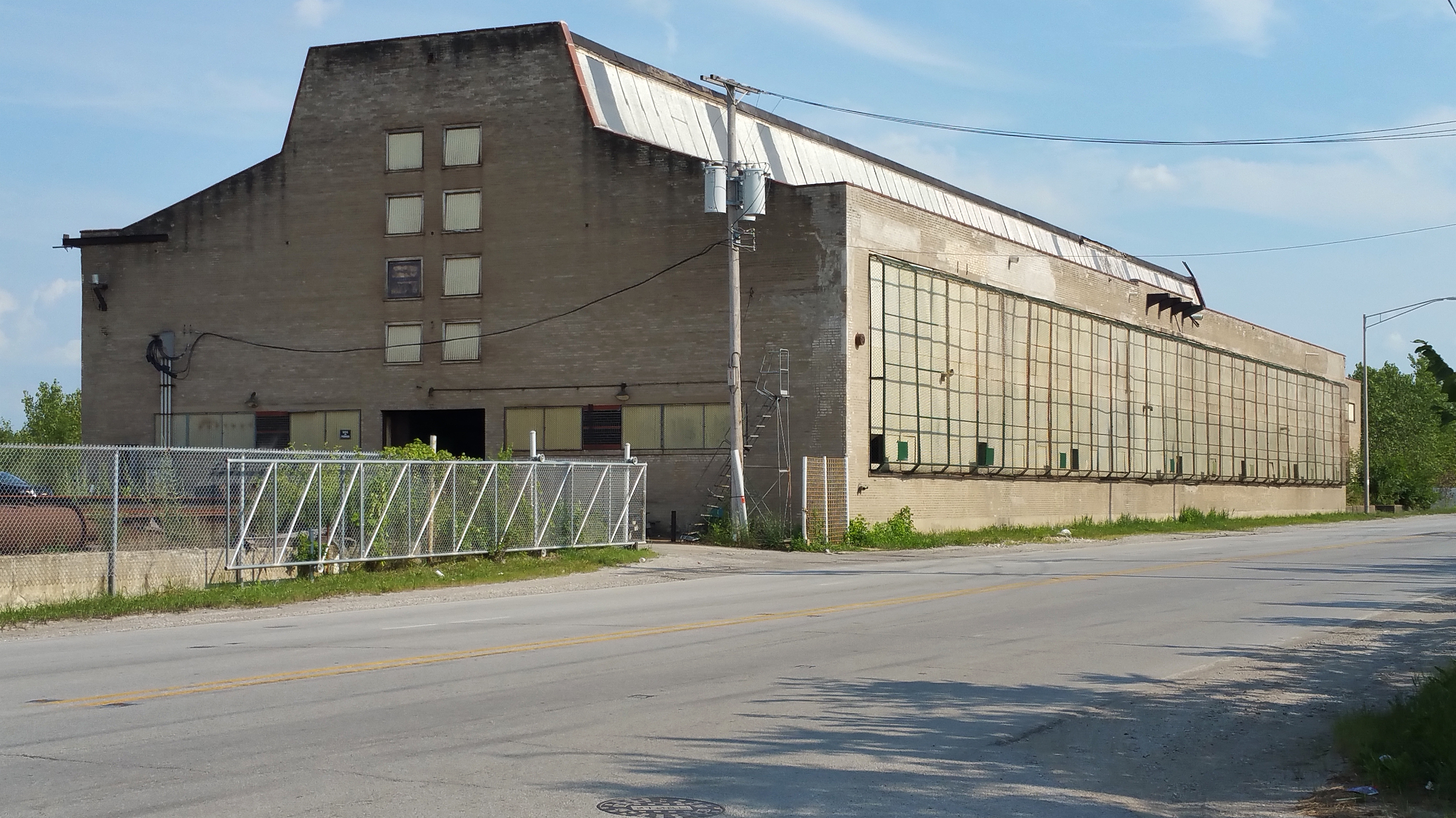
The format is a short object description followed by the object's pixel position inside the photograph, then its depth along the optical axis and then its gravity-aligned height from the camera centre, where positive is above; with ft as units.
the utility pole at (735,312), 110.01 +11.95
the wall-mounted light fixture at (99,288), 148.05 +18.55
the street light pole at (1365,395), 245.86 +12.57
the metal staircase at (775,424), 121.60 +3.46
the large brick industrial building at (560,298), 124.26 +16.06
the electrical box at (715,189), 109.91 +21.49
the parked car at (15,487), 62.69 -1.00
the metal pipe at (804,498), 118.73 -2.70
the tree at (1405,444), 296.92 +5.35
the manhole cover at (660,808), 23.24 -5.69
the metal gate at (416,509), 75.77 -2.69
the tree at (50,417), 305.73 +10.45
